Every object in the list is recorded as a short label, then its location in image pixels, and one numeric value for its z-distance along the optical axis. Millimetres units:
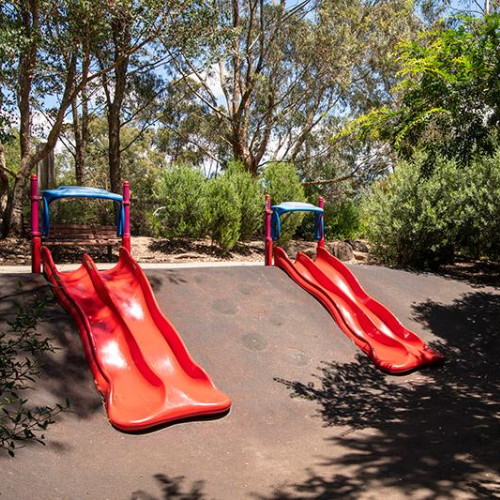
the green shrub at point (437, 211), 12453
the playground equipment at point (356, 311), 7320
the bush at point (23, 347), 2432
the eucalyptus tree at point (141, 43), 12383
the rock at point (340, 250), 16859
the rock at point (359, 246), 19297
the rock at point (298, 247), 17727
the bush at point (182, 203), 15180
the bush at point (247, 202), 16781
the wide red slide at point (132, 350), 5172
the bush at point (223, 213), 15391
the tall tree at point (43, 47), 11961
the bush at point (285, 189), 18078
